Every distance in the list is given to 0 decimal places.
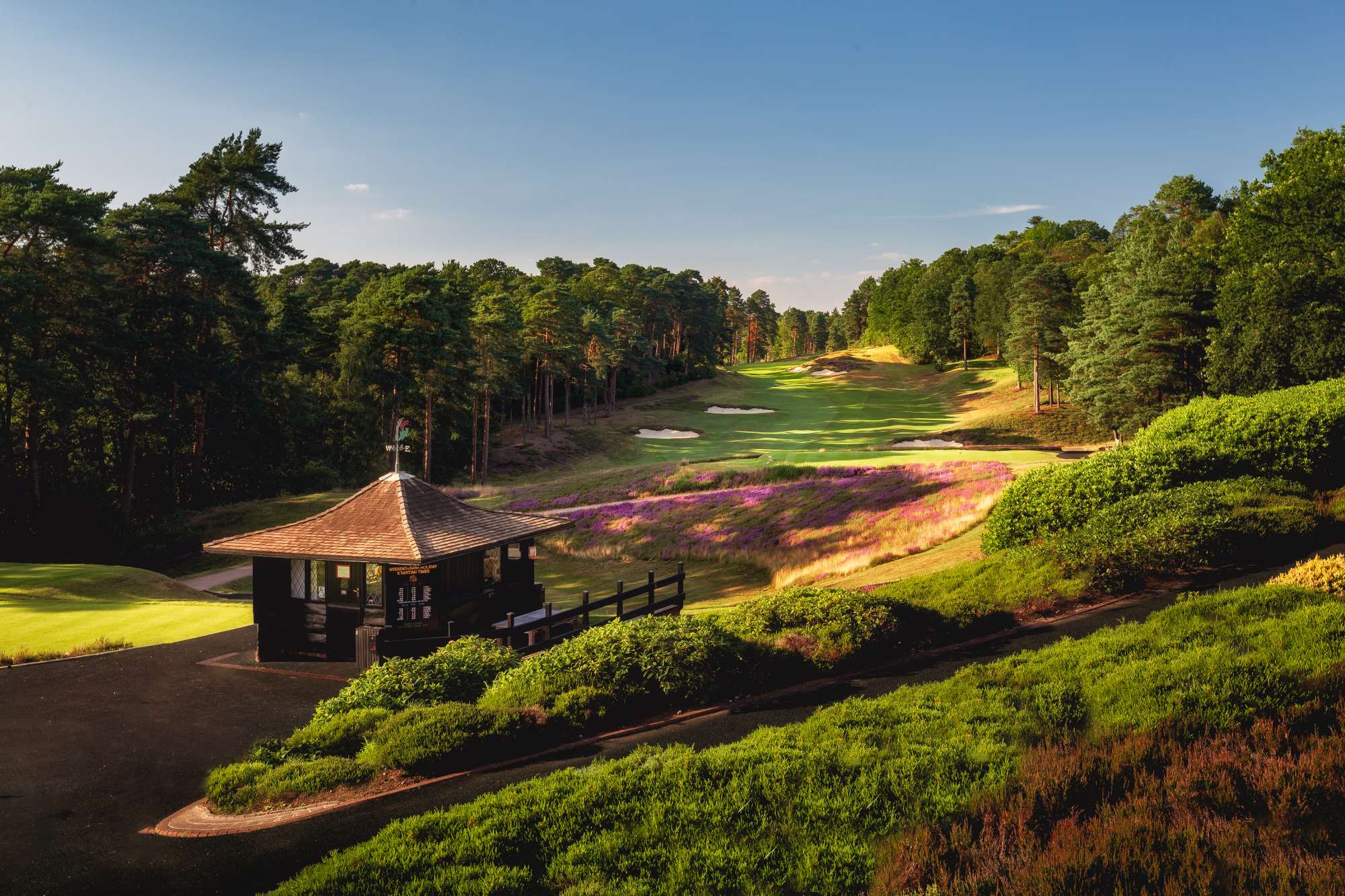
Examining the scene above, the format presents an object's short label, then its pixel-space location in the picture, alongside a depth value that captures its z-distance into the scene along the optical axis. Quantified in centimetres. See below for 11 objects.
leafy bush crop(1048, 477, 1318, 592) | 1570
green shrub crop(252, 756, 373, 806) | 1048
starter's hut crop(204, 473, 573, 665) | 1998
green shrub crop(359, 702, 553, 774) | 1084
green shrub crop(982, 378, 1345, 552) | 2036
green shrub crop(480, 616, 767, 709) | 1261
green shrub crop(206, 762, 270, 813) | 1047
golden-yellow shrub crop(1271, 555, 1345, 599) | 1309
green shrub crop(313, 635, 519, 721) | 1378
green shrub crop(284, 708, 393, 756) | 1218
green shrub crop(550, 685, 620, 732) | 1184
